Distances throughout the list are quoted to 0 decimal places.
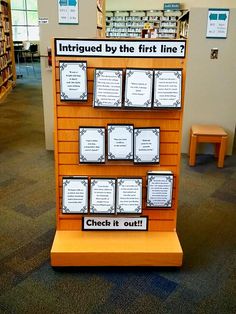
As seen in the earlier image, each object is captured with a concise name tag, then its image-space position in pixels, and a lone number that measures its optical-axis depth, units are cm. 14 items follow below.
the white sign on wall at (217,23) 352
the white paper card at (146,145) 195
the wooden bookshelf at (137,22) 1334
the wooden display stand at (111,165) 188
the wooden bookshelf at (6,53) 734
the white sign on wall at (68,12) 363
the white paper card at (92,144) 194
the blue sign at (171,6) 1284
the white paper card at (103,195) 204
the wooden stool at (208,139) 358
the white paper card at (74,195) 203
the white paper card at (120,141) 194
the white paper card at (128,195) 204
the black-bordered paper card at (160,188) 203
